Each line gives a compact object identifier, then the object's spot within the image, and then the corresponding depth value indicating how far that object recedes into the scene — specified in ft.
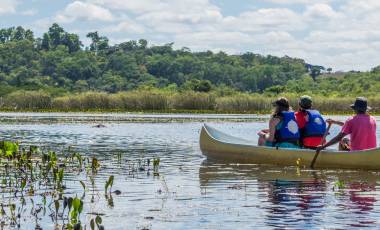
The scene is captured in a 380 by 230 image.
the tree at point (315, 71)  572.38
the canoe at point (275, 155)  56.34
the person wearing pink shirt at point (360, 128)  55.88
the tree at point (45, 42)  558.97
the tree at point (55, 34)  571.07
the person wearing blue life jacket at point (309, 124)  60.34
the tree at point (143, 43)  603.18
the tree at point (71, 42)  569.10
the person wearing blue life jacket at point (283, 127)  59.31
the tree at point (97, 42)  569.64
